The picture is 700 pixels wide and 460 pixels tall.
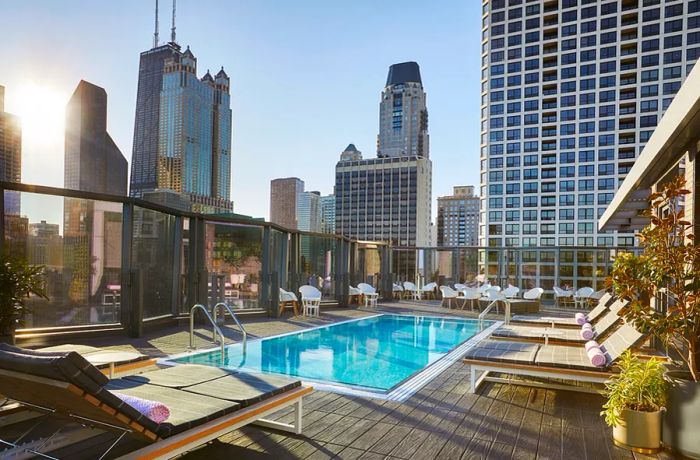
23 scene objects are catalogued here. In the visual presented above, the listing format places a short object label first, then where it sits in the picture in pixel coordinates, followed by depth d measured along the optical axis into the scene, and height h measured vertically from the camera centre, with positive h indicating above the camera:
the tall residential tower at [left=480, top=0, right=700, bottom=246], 51.72 +15.62
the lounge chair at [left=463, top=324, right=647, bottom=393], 4.31 -1.11
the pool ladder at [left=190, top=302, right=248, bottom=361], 5.89 -1.41
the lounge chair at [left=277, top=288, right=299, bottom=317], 11.44 -1.43
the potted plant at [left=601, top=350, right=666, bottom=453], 3.29 -1.10
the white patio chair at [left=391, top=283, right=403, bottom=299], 17.25 -1.75
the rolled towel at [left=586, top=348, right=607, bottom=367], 4.31 -1.00
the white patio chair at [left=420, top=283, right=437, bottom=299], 17.25 -1.74
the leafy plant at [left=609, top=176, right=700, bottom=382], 3.41 -0.24
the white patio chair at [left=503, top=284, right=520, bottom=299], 13.94 -1.44
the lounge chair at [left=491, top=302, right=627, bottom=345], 5.76 -1.13
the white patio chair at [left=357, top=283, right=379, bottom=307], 14.23 -1.55
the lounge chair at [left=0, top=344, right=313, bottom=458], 2.32 -1.00
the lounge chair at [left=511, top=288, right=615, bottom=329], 7.22 -1.17
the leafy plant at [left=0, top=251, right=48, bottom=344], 5.00 -0.58
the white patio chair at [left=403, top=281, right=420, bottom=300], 17.16 -1.74
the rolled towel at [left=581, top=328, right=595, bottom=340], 5.68 -1.04
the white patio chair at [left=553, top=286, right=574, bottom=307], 16.12 -1.75
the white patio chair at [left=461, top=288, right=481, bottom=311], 13.34 -1.43
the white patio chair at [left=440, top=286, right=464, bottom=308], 14.18 -1.50
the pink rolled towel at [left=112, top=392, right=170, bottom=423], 2.60 -0.91
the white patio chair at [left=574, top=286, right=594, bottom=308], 15.61 -1.64
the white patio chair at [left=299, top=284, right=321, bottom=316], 11.44 -1.38
